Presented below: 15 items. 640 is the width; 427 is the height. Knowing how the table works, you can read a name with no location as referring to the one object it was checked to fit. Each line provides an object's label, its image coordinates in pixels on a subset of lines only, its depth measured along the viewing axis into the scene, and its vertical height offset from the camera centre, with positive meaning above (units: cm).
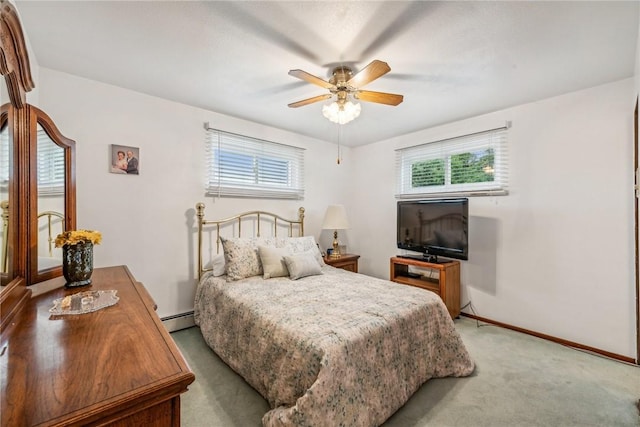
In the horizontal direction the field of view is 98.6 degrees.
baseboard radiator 283 -116
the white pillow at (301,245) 303 -38
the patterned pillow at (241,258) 265 -46
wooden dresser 62 -44
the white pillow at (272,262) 270 -50
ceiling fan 187 +92
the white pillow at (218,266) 278 -56
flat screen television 304 -18
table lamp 372 -11
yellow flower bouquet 160 -16
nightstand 360 -67
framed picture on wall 253 +48
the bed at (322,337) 144 -80
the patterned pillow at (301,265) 269 -54
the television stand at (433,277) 303 -81
